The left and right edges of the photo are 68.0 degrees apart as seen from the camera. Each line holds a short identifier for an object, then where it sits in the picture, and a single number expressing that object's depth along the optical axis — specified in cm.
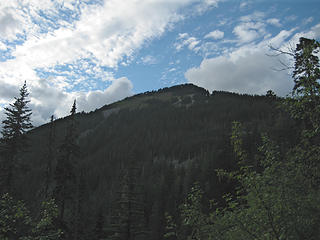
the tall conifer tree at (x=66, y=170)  2025
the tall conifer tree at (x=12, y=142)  1925
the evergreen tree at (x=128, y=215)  1688
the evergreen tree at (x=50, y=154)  2089
